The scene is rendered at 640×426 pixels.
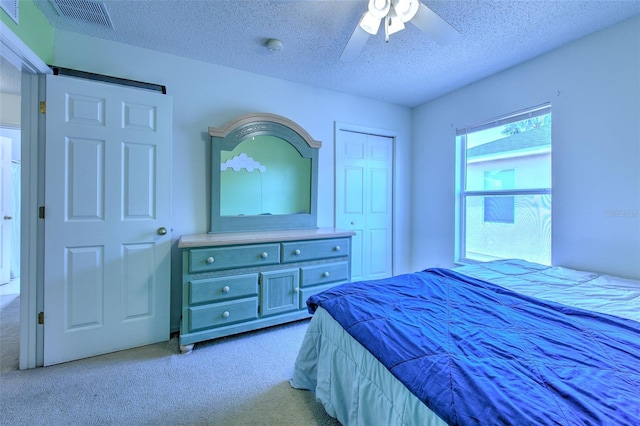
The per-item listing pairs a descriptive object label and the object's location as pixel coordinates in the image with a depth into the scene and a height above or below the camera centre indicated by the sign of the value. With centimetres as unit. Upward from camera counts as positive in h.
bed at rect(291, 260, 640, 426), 69 -48
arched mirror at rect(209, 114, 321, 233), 258 +40
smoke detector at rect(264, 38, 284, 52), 219 +143
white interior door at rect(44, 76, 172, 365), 188 -6
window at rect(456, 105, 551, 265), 245 +26
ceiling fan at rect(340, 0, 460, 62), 144 +113
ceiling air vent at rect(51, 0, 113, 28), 177 +142
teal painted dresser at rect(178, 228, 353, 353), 207 -57
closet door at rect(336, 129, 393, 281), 332 +19
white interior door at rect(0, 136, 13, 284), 346 -1
